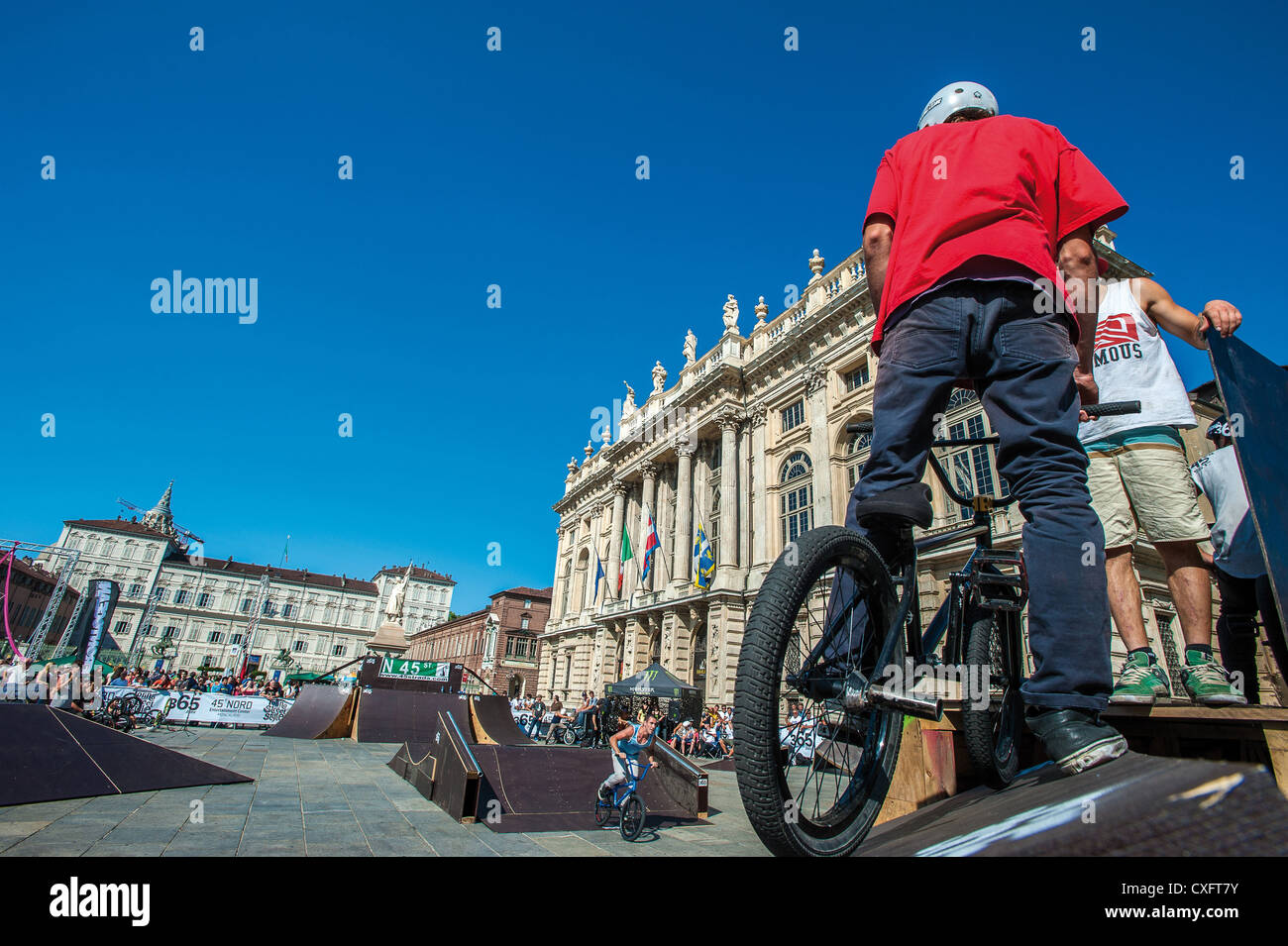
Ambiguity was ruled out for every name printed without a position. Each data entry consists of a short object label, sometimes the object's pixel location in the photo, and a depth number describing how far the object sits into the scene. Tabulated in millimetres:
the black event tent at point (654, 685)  21109
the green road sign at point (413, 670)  21145
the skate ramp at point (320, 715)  18438
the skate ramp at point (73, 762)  6203
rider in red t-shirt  1637
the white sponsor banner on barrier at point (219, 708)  18672
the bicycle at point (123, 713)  15364
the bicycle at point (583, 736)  20719
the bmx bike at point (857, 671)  1616
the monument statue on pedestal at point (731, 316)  30672
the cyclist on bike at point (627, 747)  8188
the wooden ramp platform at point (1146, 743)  1999
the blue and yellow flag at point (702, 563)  25562
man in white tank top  3441
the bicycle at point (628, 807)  7398
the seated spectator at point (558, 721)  22391
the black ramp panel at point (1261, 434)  2047
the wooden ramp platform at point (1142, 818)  1139
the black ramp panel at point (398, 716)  18328
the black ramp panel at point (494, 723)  16328
